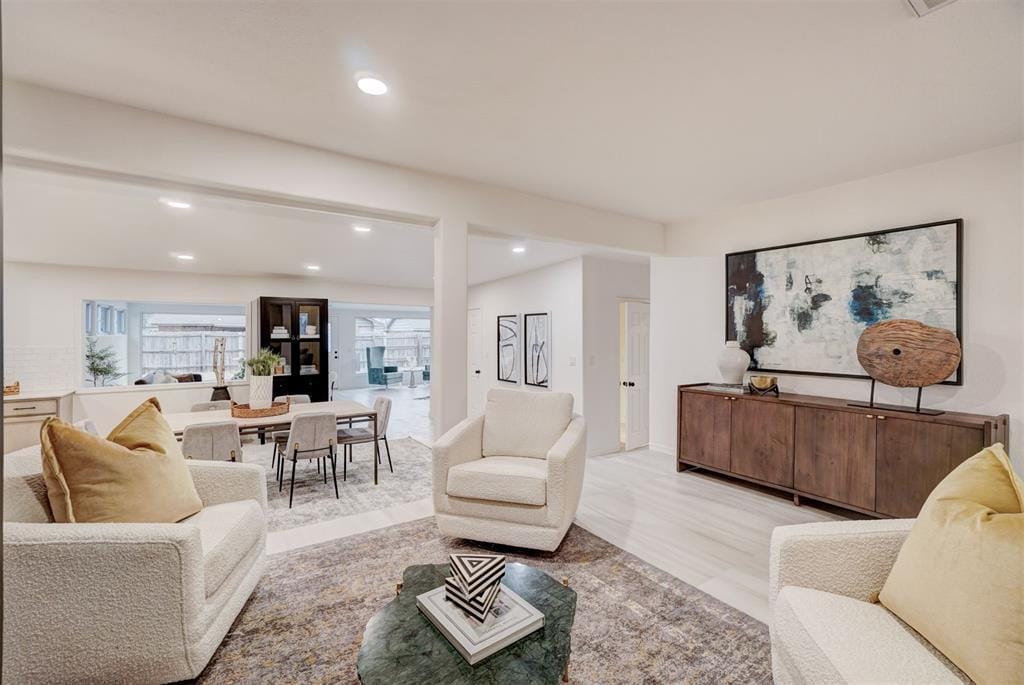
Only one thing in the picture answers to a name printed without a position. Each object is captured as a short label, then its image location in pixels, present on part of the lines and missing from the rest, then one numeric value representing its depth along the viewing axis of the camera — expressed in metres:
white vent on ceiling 1.78
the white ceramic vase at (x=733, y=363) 4.09
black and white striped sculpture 1.63
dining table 3.77
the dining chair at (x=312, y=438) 3.67
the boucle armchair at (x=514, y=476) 2.73
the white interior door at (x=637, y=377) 5.58
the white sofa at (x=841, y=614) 1.34
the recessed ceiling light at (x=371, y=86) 2.24
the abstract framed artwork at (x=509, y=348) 6.72
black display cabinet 6.52
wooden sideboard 2.86
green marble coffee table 1.45
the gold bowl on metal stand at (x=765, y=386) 3.88
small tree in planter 5.96
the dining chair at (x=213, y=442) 3.31
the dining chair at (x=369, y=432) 4.21
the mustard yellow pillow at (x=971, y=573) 1.25
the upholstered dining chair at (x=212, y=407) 4.85
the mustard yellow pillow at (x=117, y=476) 1.87
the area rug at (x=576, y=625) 1.90
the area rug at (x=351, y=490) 3.51
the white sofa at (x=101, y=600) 1.62
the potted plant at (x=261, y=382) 4.11
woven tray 3.95
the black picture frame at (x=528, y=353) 5.98
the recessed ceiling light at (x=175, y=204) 3.13
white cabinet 4.77
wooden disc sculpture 2.92
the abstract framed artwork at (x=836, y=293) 3.17
